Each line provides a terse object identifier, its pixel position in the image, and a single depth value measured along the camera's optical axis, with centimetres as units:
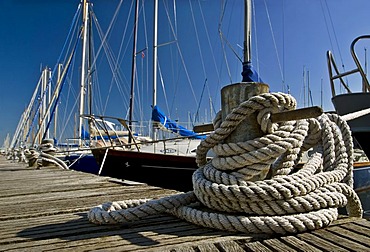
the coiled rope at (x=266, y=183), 135
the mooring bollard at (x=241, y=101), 154
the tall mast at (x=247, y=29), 534
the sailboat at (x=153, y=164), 645
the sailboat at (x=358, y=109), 365
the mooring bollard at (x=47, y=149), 623
